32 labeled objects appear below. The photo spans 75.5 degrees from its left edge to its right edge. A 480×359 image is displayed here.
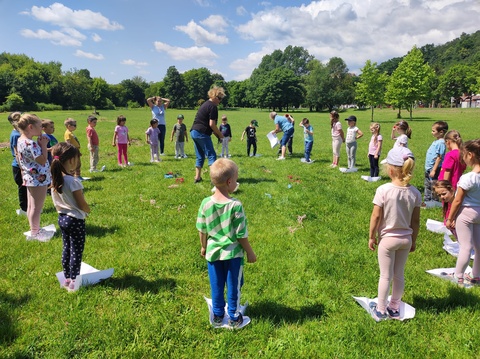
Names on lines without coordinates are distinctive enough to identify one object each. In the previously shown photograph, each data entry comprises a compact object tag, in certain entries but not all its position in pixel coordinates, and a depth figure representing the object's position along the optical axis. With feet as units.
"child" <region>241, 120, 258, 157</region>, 50.60
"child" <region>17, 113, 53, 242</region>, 17.93
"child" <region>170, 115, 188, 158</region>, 47.62
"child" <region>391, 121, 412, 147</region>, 28.23
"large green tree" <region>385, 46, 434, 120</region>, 152.25
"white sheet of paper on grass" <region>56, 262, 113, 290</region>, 14.19
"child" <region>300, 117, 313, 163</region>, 44.53
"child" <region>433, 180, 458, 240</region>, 15.93
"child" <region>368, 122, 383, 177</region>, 33.84
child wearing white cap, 11.44
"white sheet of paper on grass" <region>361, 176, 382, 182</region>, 34.68
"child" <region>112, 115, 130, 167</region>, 40.23
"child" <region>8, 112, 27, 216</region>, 21.36
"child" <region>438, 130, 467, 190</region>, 18.66
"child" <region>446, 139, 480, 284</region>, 13.78
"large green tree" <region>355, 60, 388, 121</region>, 159.84
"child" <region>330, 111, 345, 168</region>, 40.26
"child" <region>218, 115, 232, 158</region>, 47.57
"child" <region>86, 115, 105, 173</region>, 36.01
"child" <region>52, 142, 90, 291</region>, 13.14
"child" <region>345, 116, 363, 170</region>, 37.24
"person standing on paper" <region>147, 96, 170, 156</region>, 47.40
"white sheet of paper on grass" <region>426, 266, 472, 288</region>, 15.16
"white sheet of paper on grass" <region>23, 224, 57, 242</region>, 19.71
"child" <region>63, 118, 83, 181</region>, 31.32
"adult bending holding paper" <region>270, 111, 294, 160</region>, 47.32
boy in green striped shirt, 10.73
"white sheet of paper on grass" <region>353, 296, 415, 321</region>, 12.51
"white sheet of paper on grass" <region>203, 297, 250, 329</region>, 11.98
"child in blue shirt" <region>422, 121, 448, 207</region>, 23.91
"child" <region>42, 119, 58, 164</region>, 26.16
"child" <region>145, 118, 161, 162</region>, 44.51
